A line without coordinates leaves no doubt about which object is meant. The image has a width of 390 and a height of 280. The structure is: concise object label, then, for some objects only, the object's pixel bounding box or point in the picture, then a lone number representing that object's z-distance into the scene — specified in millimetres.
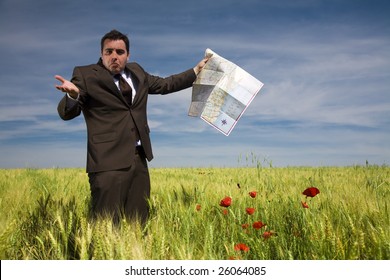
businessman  3412
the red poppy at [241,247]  2090
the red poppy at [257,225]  2382
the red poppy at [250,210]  2670
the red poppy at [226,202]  2805
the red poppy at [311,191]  2561
